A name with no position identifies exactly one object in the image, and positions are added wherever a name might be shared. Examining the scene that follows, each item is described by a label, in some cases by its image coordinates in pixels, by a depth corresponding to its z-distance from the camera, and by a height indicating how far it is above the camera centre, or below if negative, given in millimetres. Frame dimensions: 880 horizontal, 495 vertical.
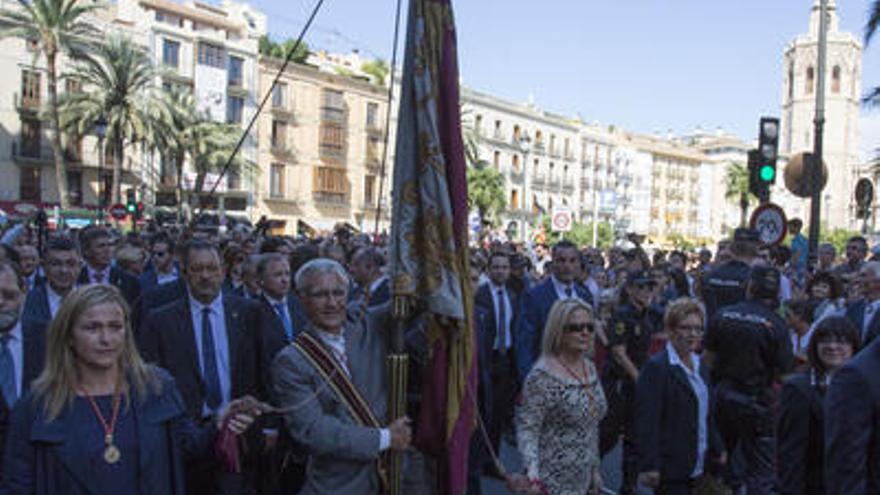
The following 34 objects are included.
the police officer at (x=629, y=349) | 6945 -933
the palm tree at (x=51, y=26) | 31922 +7145
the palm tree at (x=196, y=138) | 40000 +3945
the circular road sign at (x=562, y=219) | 20516 +334
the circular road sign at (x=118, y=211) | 24938 +220
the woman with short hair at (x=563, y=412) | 4387 -911
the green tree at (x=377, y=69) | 62597 +11840
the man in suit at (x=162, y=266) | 9029 -501
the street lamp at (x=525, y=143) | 33312 +3457
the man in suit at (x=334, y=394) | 3414 -688
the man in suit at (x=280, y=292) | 5938 -475
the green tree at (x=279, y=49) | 54719 +11542
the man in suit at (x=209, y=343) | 4680 -678
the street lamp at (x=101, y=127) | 23578 +2492
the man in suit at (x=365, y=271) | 7780 -425
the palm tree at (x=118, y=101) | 36031 +5014
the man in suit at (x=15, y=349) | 3613 -578
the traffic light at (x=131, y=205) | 25009 +407
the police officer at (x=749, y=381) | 5715 -954
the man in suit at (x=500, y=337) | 8422 -1048
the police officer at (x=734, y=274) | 7535 -312
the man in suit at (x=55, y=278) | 5840 -426
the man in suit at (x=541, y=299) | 7652 -597
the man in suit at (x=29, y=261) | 7621 -408
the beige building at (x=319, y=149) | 50188 +4681
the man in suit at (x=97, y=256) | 7766 -345
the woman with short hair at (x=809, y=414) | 3904 -787
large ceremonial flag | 3639 -15
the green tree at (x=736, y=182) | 76438 +5129
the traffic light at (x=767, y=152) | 12117 +1239
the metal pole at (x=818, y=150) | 12273 +1349
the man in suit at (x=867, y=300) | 6923 -463
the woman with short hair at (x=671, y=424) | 4816 -1053
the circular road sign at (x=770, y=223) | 10703 +213
